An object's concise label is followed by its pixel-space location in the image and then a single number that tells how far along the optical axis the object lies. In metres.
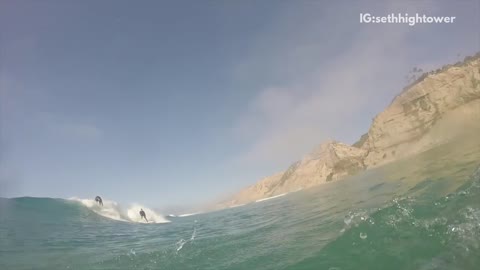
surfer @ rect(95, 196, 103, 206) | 41.80
